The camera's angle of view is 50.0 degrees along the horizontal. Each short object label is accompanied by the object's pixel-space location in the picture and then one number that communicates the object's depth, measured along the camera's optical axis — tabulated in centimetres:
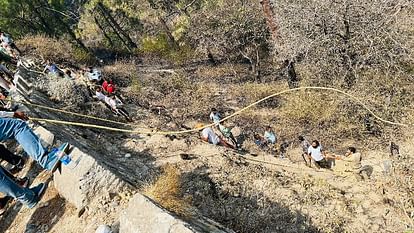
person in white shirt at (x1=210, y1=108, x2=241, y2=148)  1176
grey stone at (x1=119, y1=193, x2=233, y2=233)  509
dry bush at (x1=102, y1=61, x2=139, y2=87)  1803
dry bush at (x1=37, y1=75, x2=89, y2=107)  1326
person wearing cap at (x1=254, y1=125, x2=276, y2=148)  1203
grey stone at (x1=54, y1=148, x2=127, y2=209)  643
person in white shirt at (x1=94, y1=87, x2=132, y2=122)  1284
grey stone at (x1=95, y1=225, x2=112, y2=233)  582
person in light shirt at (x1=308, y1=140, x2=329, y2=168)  1047
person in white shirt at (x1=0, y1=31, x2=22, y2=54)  1724
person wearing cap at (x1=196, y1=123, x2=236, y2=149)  1125
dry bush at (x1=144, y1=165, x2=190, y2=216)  593
